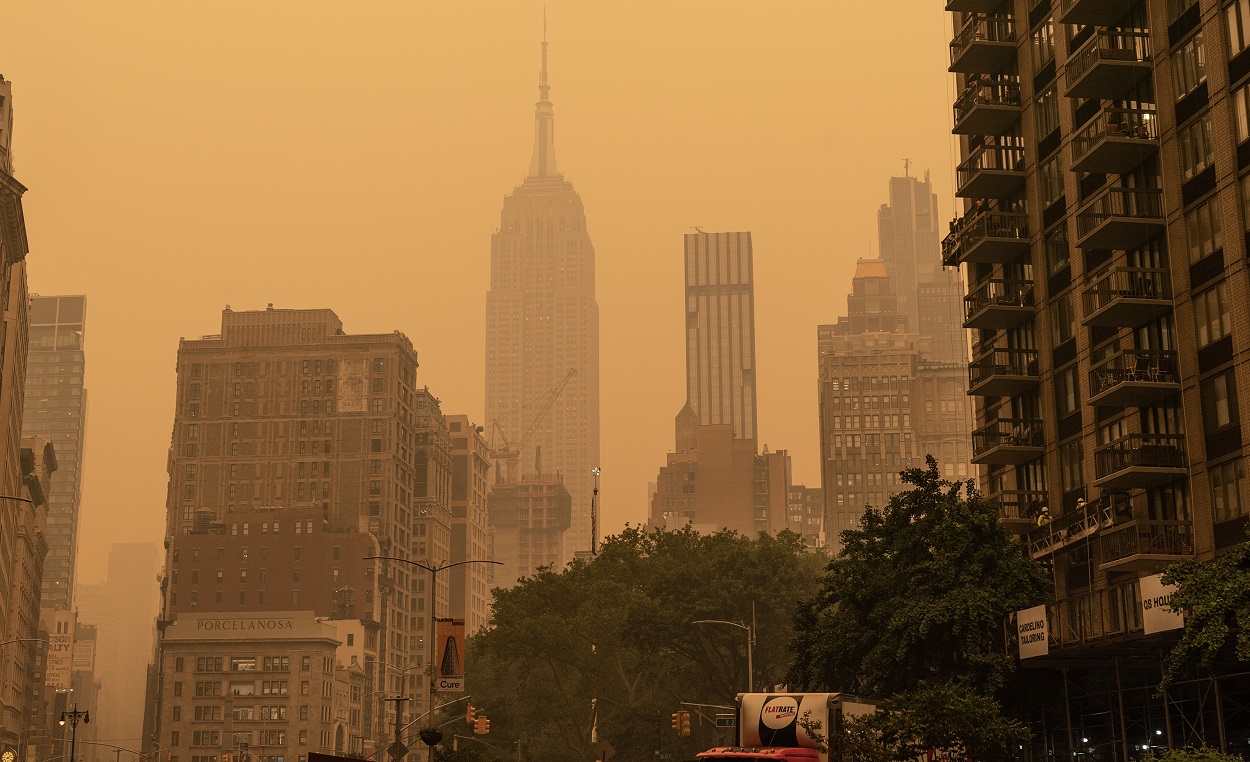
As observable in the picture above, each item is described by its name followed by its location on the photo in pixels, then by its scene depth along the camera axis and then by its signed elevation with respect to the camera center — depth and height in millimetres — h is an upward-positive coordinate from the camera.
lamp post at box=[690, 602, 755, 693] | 83625 +3960
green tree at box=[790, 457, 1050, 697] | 53750 +4622
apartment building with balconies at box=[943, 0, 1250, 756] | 49875 +14972
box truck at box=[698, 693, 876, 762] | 42594 -9
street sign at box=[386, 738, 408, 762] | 55241 -893
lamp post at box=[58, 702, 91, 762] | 88156 +661
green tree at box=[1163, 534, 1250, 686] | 36875 +2783
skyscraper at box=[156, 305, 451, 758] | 193875 -1081
